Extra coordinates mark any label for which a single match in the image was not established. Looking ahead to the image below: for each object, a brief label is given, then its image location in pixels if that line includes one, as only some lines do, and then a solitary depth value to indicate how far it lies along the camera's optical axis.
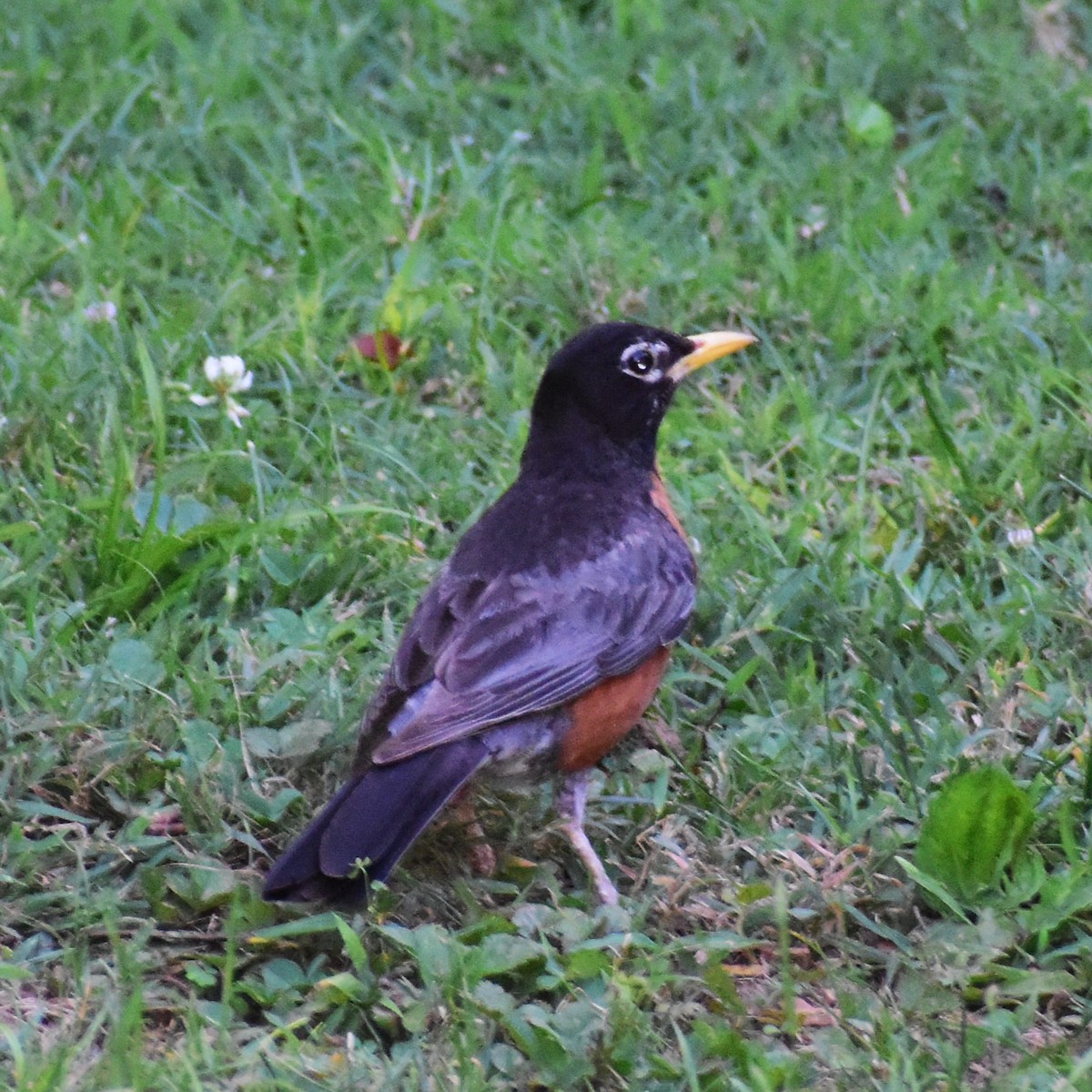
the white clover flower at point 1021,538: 10.09
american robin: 7.51
